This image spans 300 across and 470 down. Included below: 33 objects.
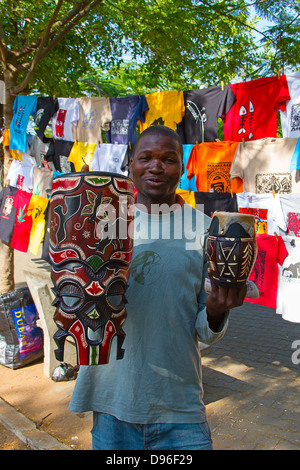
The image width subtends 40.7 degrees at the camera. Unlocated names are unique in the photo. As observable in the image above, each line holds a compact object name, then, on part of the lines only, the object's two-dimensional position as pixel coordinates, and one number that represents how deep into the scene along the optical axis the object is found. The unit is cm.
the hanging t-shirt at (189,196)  420
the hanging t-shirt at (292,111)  343
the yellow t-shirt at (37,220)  539
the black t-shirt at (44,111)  508
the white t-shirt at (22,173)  557
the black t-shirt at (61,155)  511
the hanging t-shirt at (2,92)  532
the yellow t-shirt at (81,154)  482
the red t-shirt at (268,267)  375
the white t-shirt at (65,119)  493
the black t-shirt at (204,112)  392
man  152
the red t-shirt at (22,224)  566
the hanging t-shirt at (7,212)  574
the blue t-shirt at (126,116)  439
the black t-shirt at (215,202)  400
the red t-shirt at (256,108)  356
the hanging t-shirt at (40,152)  543
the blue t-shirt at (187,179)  419
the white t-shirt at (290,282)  356
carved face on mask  138
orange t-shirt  396
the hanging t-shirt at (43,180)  530
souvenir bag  451
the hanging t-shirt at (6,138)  550
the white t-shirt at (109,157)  459
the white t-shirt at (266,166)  360
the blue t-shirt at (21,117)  519
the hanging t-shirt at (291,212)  358
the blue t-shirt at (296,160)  349
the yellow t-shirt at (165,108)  414
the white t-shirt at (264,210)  369
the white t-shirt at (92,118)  471
